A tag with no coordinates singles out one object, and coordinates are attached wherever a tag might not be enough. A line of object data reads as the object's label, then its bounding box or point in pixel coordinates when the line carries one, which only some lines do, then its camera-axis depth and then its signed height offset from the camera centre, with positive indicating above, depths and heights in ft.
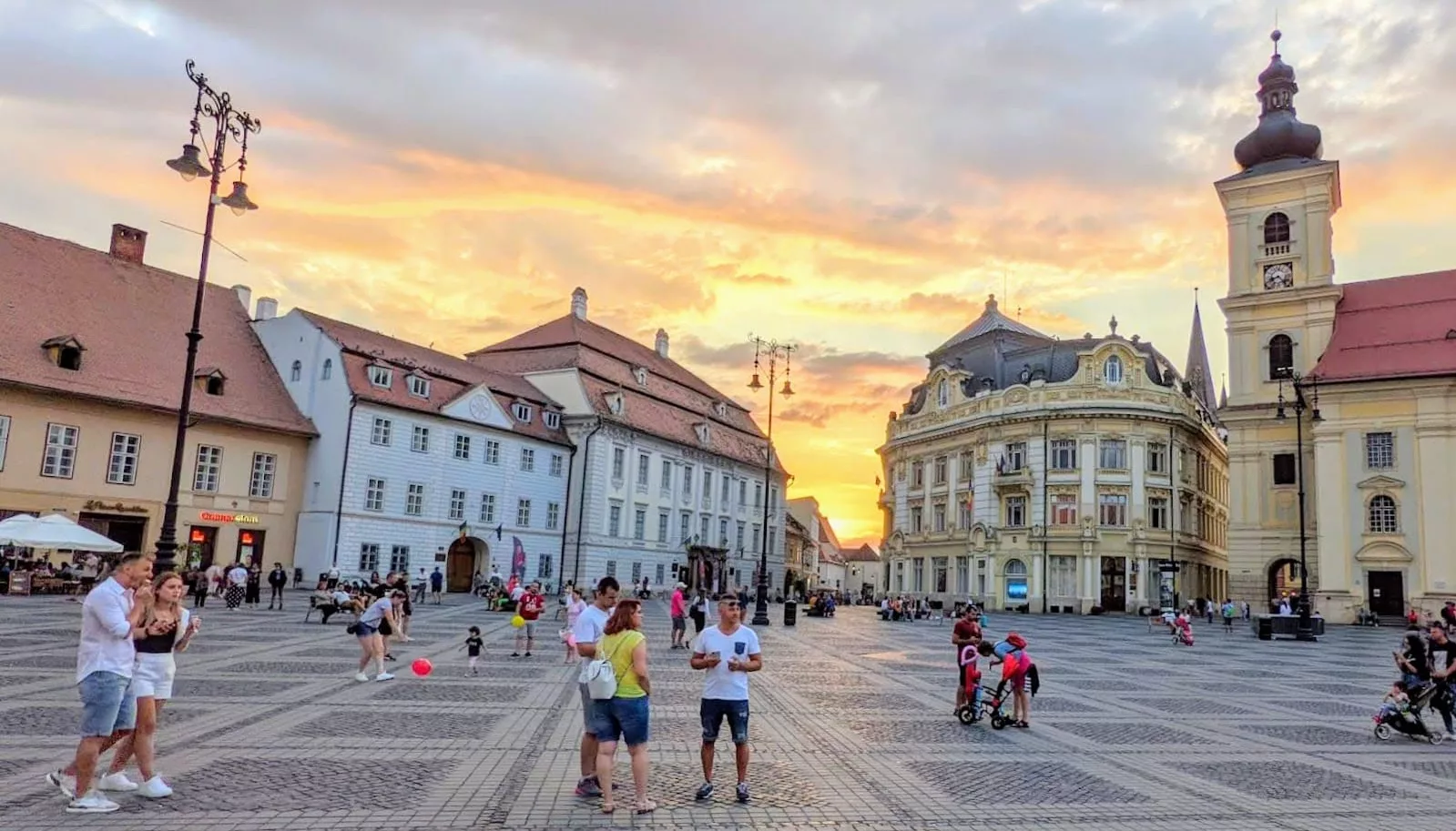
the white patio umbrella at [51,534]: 91.71 -1.32
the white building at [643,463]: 188.96 +19.13
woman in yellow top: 25.77 -4.18
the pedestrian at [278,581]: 106.11 -5.15
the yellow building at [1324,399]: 150.82 +30.62
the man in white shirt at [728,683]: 27.63 -3.52
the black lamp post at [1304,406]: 114.62 +28.52
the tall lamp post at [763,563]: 115.03 -0.61
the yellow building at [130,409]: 118.01 +15.09
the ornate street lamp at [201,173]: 55.42 +21.03
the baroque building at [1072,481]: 193.88 +19.04
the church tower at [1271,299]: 172.86 +51.21
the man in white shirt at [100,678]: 24.26 -3.81
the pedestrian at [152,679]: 25.90 -4.03
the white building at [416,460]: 147.74 +13.32
